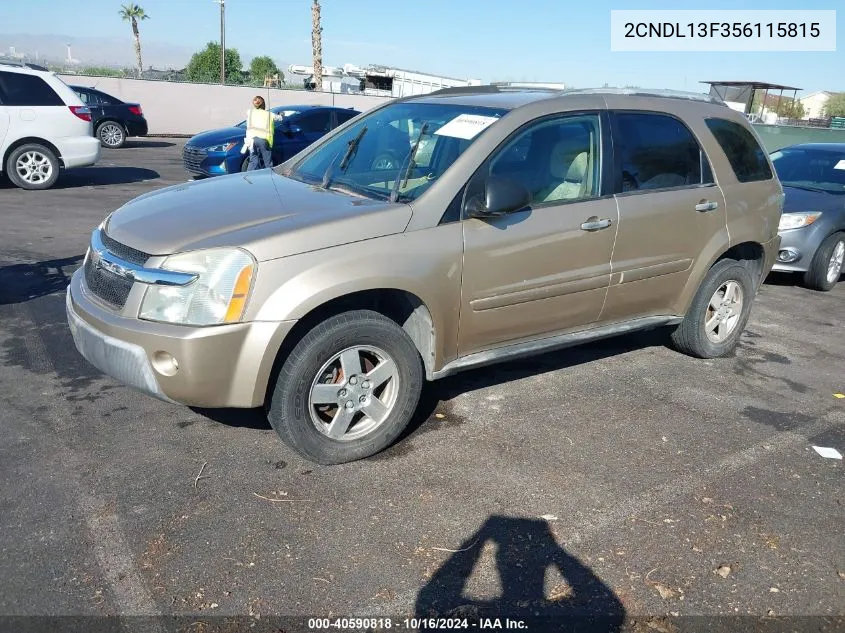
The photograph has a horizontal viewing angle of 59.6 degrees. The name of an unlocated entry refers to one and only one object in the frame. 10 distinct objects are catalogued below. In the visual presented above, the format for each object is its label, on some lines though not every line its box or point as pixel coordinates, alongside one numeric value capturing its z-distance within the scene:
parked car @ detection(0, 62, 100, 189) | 11.03
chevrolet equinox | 3.32
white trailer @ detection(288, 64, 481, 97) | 36.16
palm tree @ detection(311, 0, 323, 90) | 33.66
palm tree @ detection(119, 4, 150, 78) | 61.53
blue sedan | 12.95
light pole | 40.34
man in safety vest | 11.61
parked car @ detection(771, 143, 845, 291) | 7.81
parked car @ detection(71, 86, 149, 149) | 19.20
